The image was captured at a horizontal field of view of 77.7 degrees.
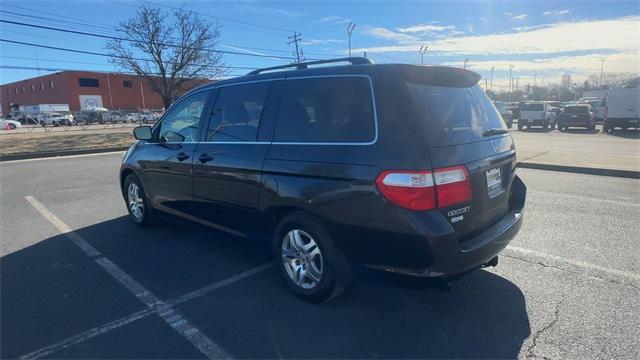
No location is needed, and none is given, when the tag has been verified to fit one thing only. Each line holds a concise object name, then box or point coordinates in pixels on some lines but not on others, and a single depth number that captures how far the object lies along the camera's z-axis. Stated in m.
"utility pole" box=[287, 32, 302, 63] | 39.78
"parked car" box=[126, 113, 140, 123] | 57.50
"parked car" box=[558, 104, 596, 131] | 23.95
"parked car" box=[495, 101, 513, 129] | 26.90
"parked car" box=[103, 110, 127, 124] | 56.72
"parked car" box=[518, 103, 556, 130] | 26.36
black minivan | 2.64
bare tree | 21.81
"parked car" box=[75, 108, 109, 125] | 56.28
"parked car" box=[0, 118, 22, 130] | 42.84
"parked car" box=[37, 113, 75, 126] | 52.69
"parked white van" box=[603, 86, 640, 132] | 20.62
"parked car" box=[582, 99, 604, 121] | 30.52
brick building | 70.00
